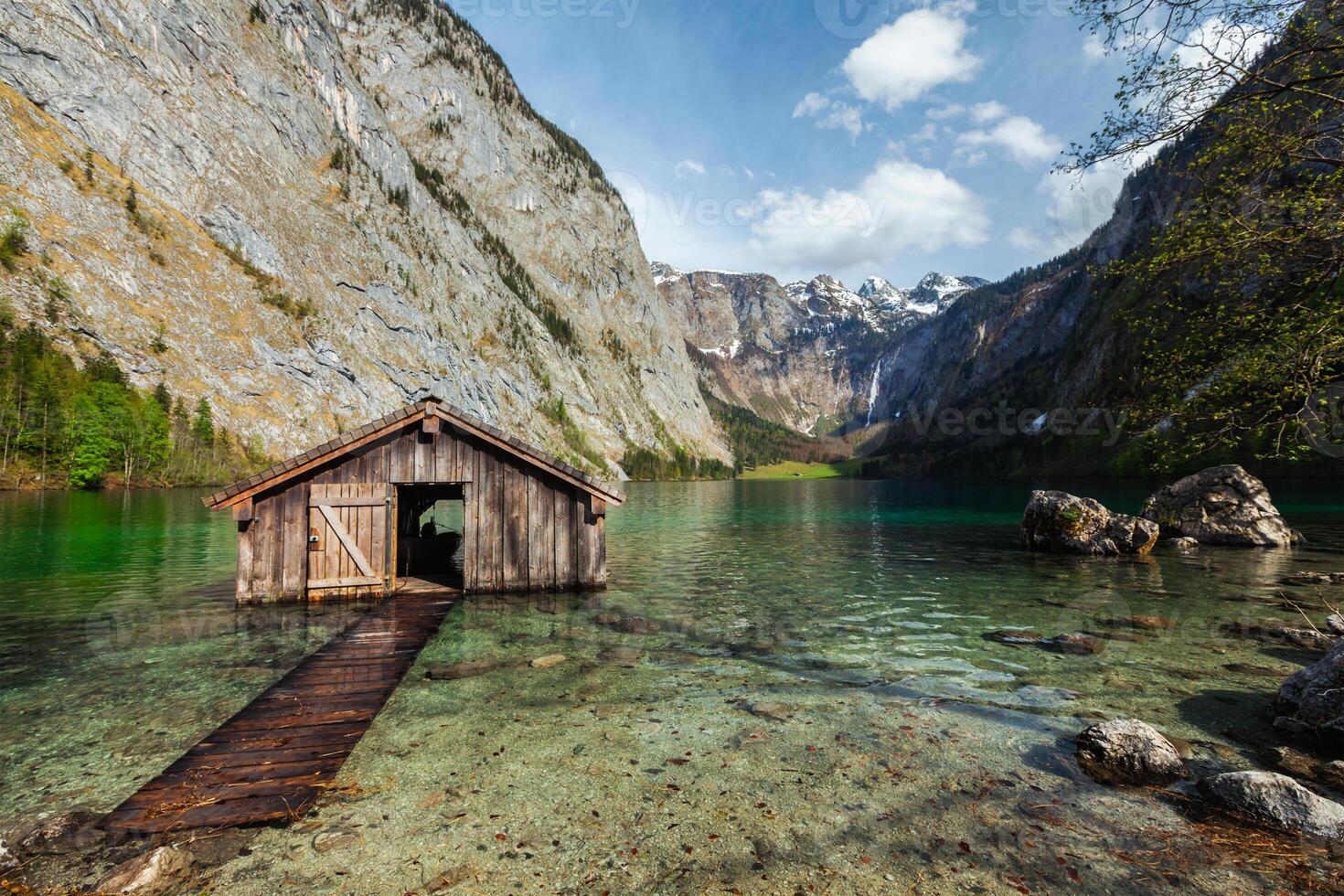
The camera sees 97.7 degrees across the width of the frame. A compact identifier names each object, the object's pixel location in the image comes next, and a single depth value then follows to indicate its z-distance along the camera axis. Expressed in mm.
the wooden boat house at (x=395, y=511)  16844
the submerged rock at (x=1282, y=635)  13336
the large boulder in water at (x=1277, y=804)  5941
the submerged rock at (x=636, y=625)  15330
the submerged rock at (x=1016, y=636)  14258
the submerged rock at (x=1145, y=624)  15284
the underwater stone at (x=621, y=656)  12625
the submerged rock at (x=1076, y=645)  13234
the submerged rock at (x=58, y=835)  5941
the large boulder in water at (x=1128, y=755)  7398
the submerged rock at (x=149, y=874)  5270
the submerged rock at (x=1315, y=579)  20562
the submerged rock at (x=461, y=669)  11594
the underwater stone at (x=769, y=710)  9609
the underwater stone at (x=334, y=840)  6016
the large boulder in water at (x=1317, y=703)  8109
